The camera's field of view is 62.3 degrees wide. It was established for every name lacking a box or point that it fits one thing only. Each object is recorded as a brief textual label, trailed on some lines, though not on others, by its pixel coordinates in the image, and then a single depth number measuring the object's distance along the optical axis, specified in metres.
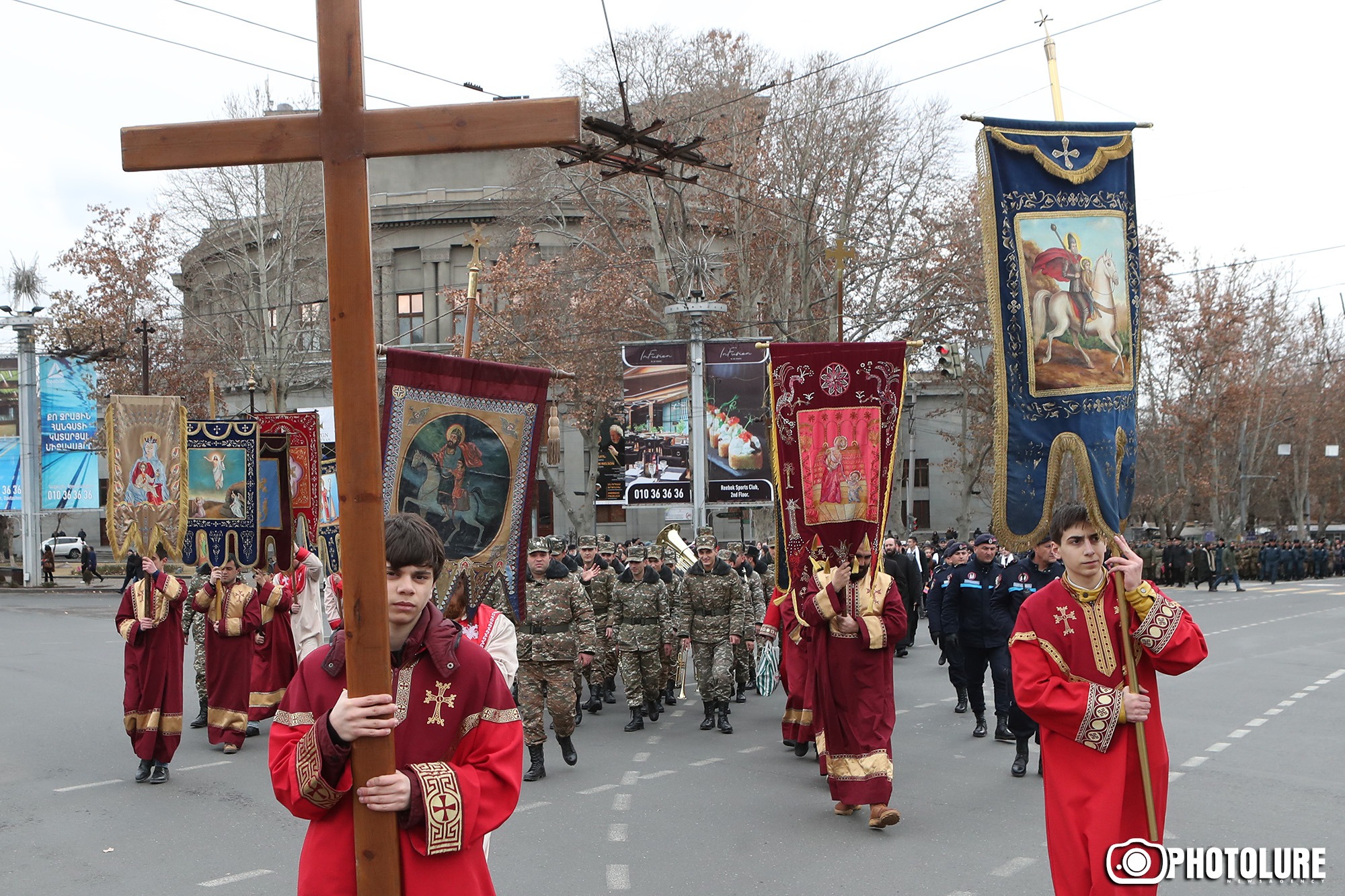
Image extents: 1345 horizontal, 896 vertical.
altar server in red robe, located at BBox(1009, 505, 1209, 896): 4.46
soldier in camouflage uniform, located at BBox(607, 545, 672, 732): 12.17
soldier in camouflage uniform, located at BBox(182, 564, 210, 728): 11.88
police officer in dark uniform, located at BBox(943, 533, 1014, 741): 10.54
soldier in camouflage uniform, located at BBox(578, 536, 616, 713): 13.36
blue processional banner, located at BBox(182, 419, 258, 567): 11.18
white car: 48.78
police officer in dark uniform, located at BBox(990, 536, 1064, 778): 9.24
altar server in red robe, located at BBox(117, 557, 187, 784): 9.48
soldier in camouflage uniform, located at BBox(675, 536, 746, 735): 11.91
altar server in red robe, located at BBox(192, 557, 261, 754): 11.16
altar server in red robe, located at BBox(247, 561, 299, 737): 11.71
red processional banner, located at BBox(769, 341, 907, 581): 8.14
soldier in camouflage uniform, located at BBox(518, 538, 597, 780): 9.85
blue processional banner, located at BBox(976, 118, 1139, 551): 5.20
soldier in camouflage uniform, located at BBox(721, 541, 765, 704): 13.79
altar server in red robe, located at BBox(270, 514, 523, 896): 2.94
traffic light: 18.83
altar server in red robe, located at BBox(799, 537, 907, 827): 7.86
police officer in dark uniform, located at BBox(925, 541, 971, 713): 11.73
